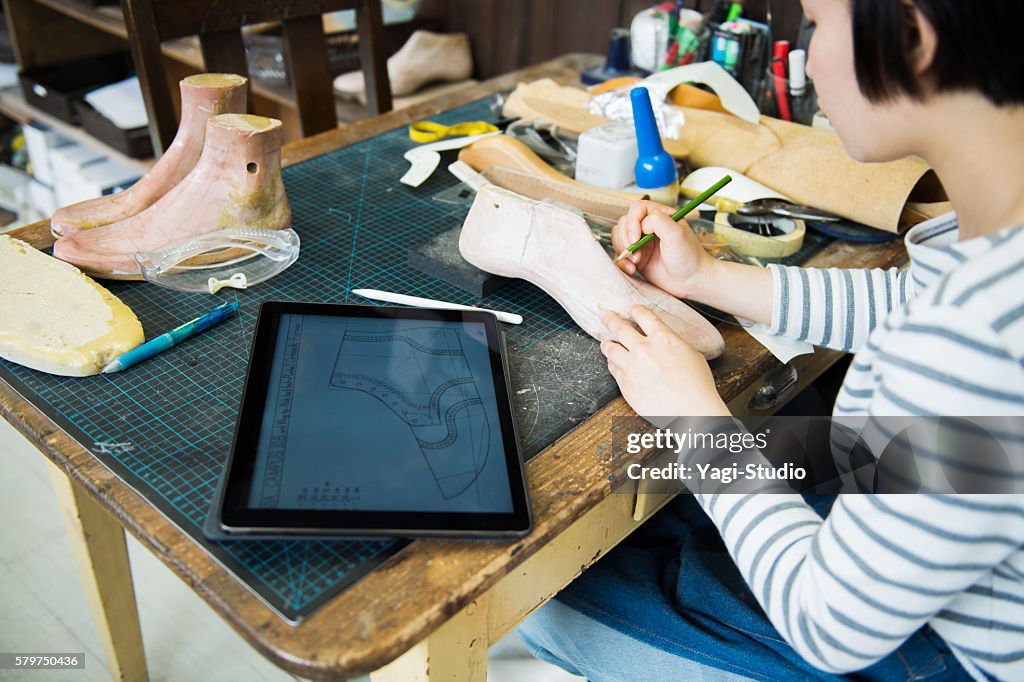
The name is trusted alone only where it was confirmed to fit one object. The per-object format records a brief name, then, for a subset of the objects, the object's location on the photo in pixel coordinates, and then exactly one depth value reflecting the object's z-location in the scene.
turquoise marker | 0.77
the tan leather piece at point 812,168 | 1.06
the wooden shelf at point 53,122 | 2.20
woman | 0.53
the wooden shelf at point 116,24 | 2.16
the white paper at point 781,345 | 0.88
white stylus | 0.88
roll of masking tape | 1.03
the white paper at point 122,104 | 2.17
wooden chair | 1.28
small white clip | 0.90
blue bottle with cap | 1.05
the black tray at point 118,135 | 2.15
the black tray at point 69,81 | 2.33
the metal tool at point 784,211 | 1.08
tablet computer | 0.60
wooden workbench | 0.54
